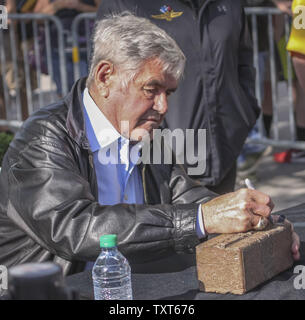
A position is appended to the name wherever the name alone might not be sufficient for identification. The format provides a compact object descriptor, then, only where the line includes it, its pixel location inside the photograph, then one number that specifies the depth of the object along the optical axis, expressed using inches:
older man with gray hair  88.0
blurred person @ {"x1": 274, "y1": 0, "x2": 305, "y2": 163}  159.6
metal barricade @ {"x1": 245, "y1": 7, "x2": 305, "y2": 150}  239.0
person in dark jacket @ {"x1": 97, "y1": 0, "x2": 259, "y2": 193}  156.1
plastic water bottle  82.9
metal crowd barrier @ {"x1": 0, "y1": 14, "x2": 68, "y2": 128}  256.8
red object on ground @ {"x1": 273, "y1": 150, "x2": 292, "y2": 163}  275.6
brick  79.8
